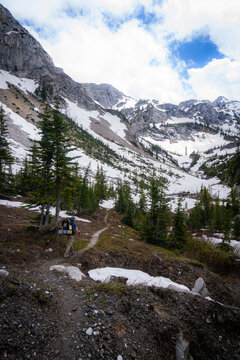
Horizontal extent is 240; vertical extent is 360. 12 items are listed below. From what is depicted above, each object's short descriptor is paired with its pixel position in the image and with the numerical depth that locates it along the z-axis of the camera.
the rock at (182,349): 4.74
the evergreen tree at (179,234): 21.05
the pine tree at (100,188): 49.52
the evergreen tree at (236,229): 31.48
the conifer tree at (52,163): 12.59
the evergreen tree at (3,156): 23.73
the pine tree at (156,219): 21.66
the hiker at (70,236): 9.76
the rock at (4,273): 5.83
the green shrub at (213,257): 14.02
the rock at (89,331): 4.35
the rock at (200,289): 8.40
